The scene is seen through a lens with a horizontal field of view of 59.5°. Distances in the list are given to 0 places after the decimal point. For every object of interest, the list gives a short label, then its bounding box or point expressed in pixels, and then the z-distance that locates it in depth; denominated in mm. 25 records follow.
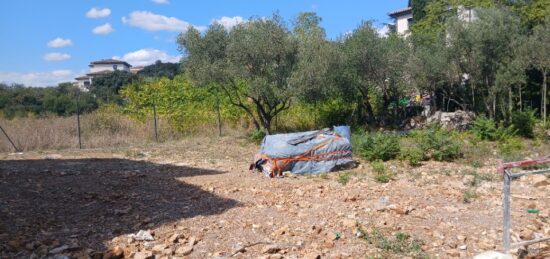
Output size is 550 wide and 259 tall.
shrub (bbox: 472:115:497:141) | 12422
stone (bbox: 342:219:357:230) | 5487
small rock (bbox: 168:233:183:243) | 5180
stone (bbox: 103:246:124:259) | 4727
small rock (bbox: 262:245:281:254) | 4875
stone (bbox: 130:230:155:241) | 5231
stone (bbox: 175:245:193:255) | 4875
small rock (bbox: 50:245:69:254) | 4816
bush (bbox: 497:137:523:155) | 10648
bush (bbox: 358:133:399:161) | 9977
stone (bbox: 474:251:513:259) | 4057
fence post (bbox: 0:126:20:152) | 13962
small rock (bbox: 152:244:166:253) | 4887
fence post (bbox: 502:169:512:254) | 4070
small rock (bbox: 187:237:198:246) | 5096
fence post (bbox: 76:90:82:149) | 14516
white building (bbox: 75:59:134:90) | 74250
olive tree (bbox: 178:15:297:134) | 13125
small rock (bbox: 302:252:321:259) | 4660
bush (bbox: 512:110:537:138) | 12969
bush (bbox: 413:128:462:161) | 9836
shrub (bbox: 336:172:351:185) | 8070
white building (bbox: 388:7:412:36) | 41094
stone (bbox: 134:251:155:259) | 4696
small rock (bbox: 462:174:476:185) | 7853
